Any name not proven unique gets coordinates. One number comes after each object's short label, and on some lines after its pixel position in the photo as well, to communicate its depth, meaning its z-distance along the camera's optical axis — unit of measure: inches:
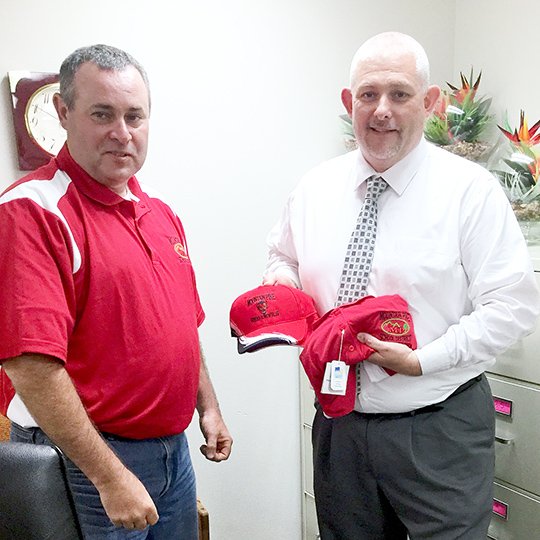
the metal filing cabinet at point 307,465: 99.9
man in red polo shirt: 46.9
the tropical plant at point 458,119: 91.0
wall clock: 76.8
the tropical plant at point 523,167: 78.2
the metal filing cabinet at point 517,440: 74.2
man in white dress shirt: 58.1
